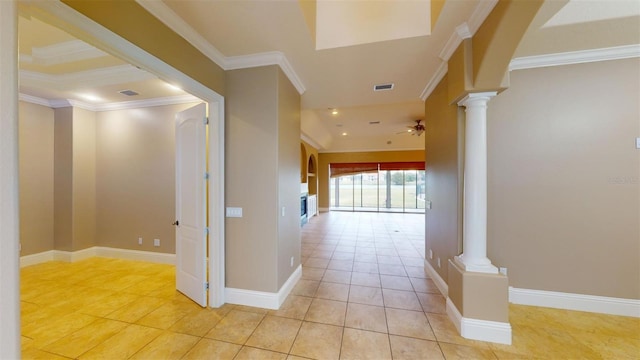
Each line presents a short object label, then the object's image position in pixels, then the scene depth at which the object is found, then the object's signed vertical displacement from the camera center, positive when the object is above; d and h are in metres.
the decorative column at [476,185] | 2.12 -0.06
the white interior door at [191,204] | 2.59 -0.31
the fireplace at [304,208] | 7.38 -1.00
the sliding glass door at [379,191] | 10.08 -0.56
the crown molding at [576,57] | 2.30 +1.36
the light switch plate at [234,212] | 2.62 -0.40
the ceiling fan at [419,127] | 6.23 +1.52
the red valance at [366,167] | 9.38 +0.57
